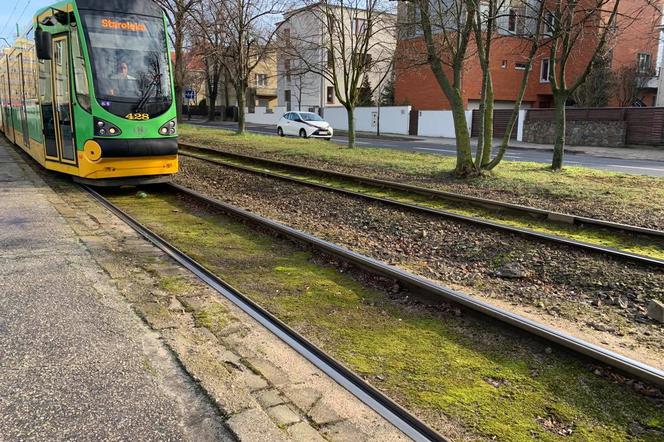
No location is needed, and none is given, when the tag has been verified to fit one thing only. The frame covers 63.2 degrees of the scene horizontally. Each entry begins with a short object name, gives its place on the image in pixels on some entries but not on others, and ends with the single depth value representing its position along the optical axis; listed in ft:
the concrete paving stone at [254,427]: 9.62
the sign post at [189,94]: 164.86
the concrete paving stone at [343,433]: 9.88
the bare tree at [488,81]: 43.06
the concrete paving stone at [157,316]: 14.58
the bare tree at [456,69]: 46.14
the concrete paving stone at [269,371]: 11.93
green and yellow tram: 32.68
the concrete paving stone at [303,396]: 10.93
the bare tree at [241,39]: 95.30
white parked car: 106.52
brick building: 134.31
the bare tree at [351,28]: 76.95
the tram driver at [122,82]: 33.30
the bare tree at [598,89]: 122.21
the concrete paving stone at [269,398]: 10.88
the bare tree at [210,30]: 99.25
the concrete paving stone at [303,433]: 9.73
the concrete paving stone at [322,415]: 10.42
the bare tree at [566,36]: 43.19
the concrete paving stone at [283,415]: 10.22
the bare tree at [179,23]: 100.33
